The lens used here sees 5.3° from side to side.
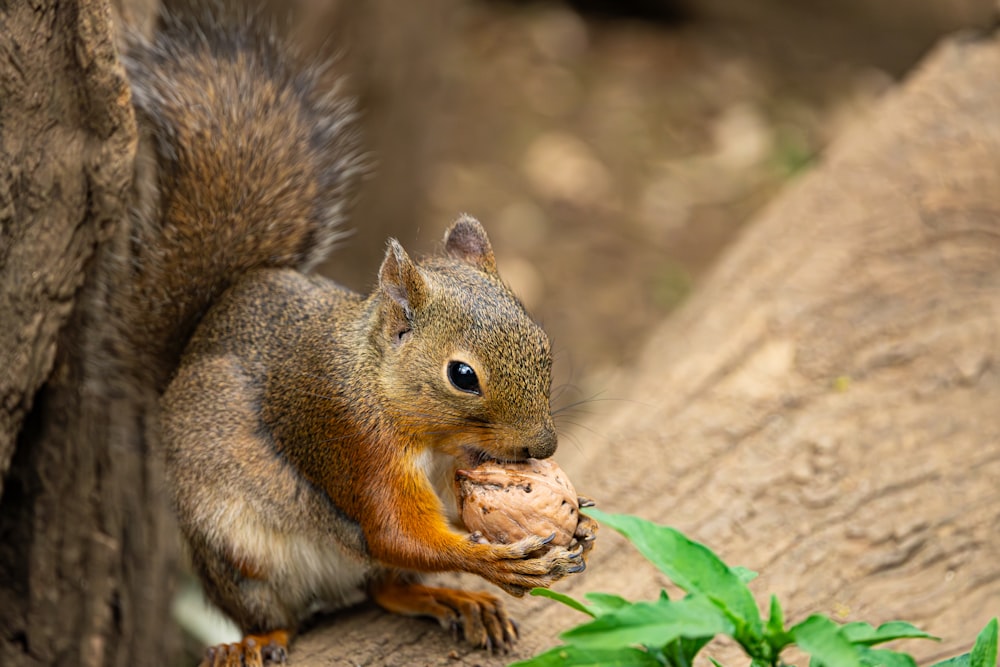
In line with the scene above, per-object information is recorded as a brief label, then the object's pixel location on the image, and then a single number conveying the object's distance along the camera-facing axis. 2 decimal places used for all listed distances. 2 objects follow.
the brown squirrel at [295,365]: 3.04
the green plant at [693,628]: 2.95
